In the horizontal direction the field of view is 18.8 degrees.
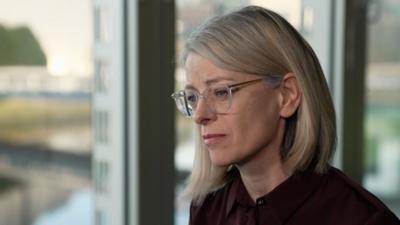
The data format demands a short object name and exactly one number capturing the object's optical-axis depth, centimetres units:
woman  229
